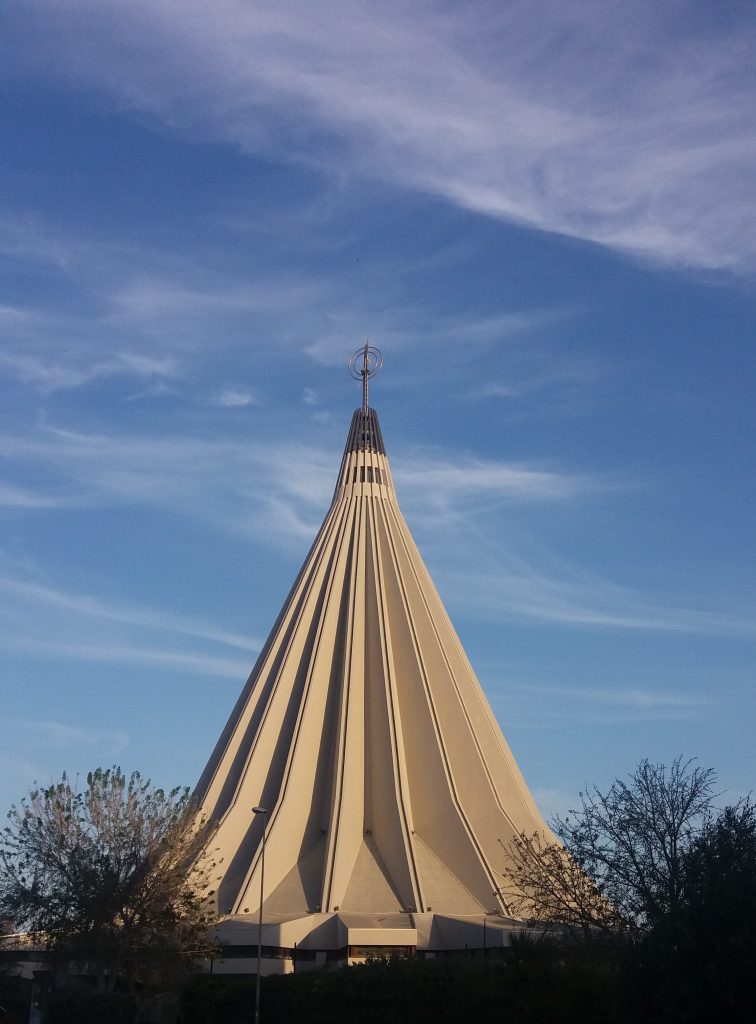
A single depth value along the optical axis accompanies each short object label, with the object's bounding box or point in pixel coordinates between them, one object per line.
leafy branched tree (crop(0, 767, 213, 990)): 29.98
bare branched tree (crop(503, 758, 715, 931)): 25.89
